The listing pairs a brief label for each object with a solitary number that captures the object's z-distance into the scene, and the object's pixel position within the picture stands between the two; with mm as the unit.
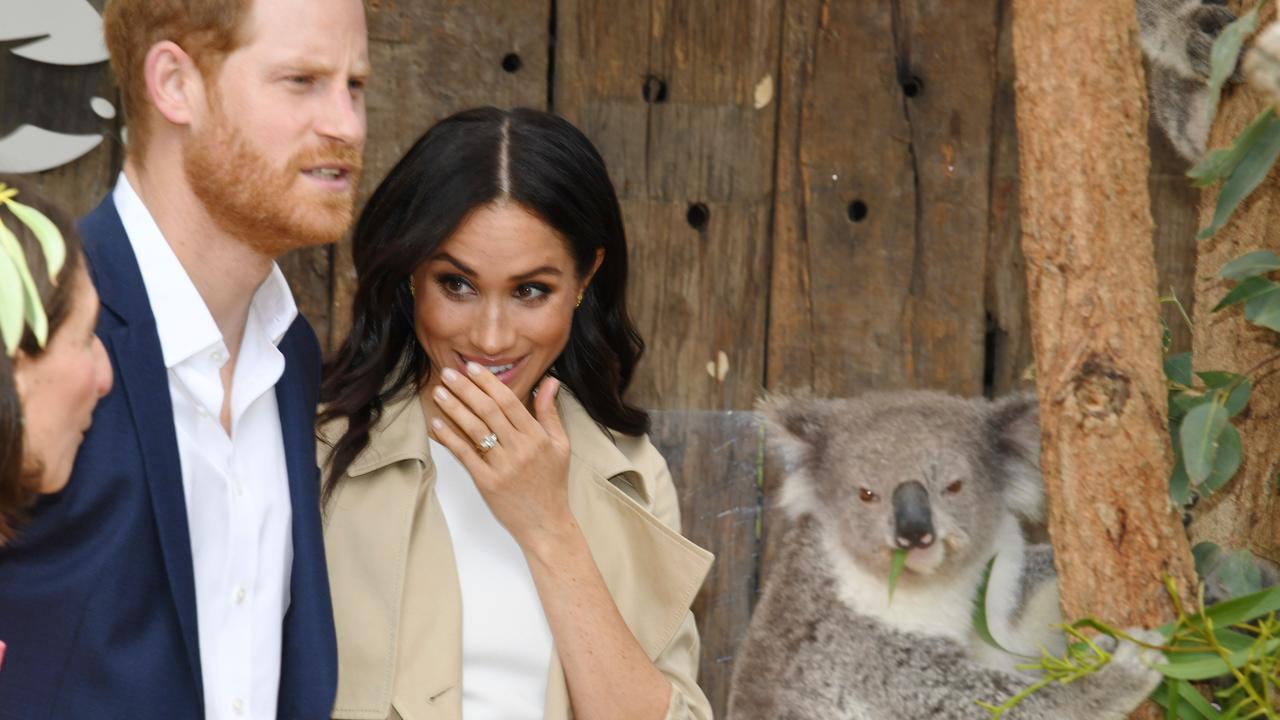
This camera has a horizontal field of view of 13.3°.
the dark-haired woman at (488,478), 4058
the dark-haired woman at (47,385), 3687
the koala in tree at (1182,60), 4196
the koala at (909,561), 4161
